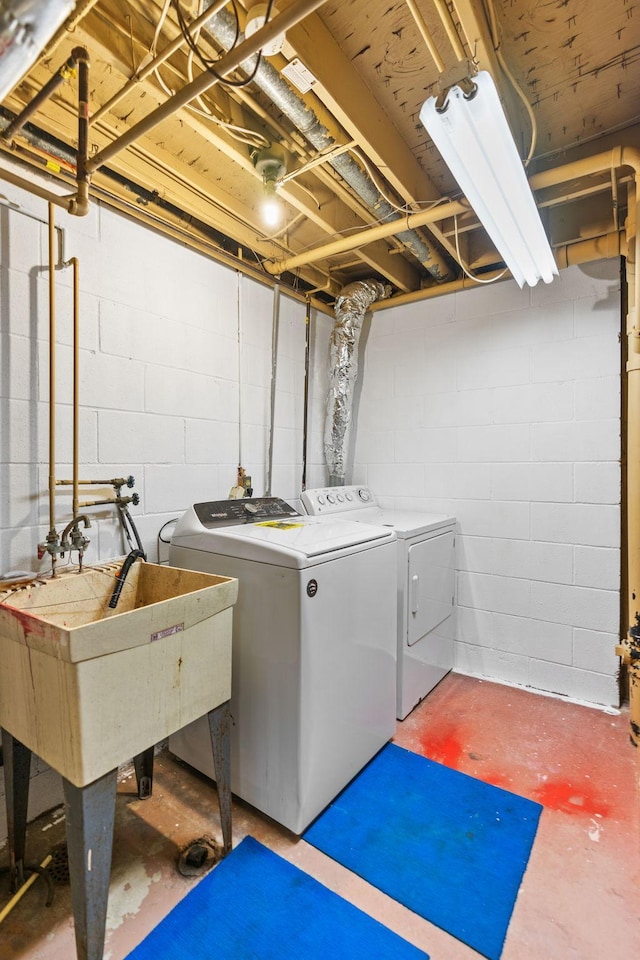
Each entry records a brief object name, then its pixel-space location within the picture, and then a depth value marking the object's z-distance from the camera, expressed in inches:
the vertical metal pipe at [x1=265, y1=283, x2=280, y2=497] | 106.0
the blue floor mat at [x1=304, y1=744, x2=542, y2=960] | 51.4
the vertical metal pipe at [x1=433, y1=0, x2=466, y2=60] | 46.0
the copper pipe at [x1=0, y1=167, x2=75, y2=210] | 56.3
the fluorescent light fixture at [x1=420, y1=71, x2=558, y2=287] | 48.3
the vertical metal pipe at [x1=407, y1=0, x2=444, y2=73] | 45.6
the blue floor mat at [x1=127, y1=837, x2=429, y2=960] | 46.2
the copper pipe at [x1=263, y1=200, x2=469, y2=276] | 76.5
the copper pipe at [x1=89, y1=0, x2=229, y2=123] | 39.1
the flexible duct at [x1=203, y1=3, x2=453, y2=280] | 48.8
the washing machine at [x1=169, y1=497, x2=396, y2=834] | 59.8
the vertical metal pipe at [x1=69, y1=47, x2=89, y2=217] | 51.7
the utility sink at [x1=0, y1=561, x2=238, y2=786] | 41.3
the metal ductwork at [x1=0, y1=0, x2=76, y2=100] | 26.6
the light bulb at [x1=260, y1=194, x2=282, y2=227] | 73.8
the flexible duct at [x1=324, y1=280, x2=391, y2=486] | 115.3
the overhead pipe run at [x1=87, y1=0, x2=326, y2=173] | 38.9
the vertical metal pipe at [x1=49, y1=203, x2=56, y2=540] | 63.1
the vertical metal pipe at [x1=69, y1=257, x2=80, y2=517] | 65.3
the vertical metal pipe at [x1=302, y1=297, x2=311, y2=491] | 114.0
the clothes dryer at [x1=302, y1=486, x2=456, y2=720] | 87.0
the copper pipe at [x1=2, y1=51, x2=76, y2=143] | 47.9
